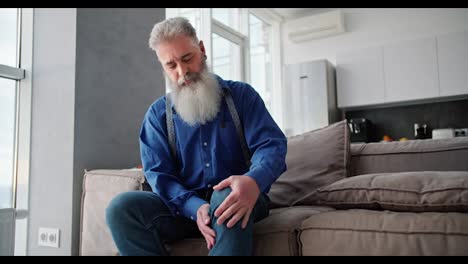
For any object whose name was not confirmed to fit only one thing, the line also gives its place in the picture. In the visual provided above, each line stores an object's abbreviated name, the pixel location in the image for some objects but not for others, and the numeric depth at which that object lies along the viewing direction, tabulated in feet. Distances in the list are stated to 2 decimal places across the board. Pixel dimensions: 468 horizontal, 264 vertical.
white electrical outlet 5.79
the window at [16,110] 5.80
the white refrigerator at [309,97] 14.44
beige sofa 3.24
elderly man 3.27
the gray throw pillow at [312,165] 4.98
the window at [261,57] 16.19
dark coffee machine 14.23
